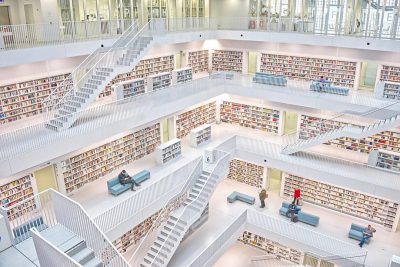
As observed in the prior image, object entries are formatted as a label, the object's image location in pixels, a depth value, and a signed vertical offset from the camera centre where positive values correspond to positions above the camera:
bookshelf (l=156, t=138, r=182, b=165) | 15.29 -5.22
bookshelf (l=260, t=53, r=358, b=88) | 17.14 -2.02
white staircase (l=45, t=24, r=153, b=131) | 11.95 -1.55
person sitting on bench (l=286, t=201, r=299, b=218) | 15.33 -7.60
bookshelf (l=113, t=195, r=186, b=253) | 13.43 -7.78
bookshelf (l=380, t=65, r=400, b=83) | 15.69 -2.02
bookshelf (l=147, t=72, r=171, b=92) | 16.11 -2.35
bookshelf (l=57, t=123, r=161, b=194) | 13.22 -5.06
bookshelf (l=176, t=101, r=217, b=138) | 18.28 -4.71
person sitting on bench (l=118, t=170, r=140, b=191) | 13.32 -5.46
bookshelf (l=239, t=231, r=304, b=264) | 15.81 -9.78
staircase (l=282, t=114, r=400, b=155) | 13.31 -4.05
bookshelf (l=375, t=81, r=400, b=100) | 14.84 -2.59
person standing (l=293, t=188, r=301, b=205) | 15.55 -7.05
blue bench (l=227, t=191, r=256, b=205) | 16.64 -7.74
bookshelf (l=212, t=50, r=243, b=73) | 20.69 -1.87
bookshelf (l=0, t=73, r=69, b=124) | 12.22 -2.33
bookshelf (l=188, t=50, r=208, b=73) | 20.31 -1.84
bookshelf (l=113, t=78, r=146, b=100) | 14.56 -2.45
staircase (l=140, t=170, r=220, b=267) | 12.19 -6.76
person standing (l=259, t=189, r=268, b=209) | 15.98 -7.32
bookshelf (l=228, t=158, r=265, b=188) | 18.14 -7.33
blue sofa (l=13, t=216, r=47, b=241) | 7.48 -4.14
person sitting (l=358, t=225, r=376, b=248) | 13.60 -7.71
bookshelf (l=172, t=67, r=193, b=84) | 17.31 -2.25
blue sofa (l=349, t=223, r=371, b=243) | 14.12 -7.94
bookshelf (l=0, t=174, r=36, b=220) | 11.37 -5.23
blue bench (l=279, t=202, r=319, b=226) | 15.07 -7.84
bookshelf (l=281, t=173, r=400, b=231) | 14.90 -7.50
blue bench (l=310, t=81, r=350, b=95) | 16.05 -2.71
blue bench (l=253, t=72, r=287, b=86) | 17.44 -2.46
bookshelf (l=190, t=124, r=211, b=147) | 17.27 -5.13
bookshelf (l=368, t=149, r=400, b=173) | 14.37 -5.29
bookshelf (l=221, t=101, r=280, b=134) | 18.83 -4.71
